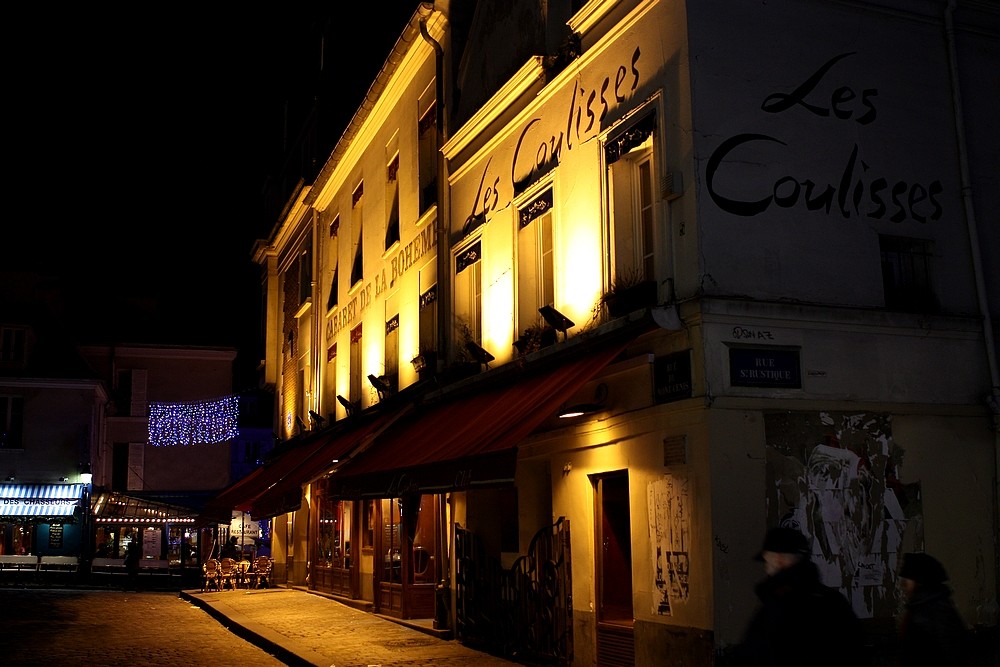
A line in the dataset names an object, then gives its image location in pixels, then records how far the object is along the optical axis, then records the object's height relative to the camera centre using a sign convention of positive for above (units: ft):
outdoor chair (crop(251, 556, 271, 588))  94.58 -4.12
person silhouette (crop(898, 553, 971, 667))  20.42 -2.16
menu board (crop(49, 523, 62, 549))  128.98 -0.72
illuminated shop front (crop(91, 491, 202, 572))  124.16 -0.24
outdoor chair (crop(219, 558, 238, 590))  94.02 -4.08
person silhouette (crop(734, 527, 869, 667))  18.03 -1.92
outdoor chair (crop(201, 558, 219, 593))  93.66 -4.06
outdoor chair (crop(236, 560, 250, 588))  94.94 -4.08
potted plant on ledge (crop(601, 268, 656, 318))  34.58 +7.54
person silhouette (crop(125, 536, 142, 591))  113.60 -4.03
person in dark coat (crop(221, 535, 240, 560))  100.73 -2.22
